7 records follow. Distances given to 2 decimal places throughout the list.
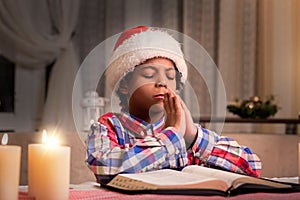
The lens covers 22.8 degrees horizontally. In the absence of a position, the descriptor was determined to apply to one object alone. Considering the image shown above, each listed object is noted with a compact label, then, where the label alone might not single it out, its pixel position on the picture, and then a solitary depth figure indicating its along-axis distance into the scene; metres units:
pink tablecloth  1.48
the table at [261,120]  3.90
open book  1.50
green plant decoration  4.26
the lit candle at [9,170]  1.39
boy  1.78
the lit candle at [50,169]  1.43
